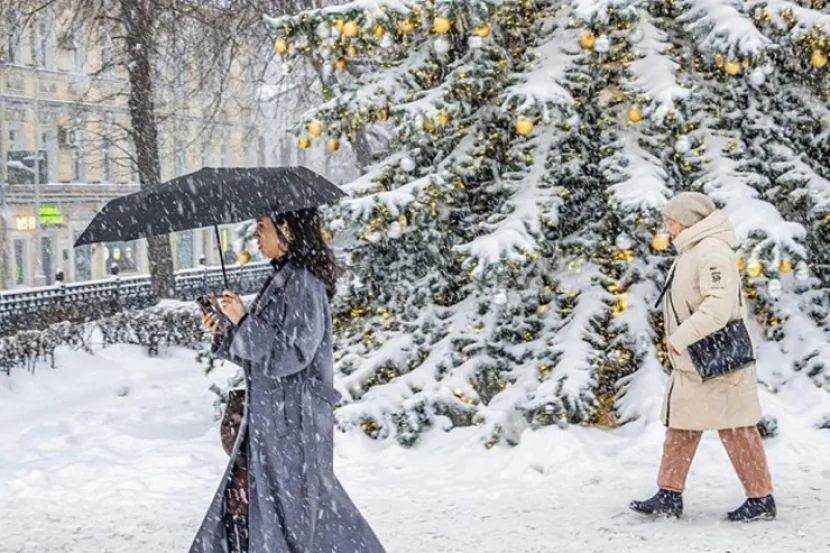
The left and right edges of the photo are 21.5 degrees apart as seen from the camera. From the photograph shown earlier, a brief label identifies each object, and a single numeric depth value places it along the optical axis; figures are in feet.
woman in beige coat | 38.94
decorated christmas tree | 55.97
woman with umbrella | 28.06
